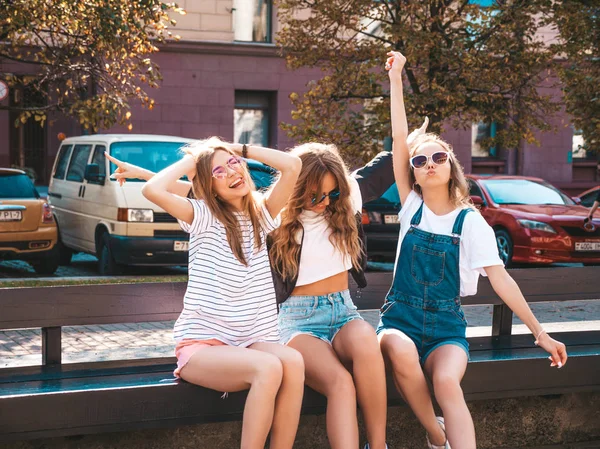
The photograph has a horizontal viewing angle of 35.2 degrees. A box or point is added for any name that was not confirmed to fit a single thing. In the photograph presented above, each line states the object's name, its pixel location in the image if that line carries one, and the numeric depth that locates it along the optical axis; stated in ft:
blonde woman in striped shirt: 13.29
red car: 42.73
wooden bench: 13.26
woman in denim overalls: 14.11
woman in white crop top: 14.26
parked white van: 37.27
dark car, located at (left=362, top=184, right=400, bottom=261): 41.42
